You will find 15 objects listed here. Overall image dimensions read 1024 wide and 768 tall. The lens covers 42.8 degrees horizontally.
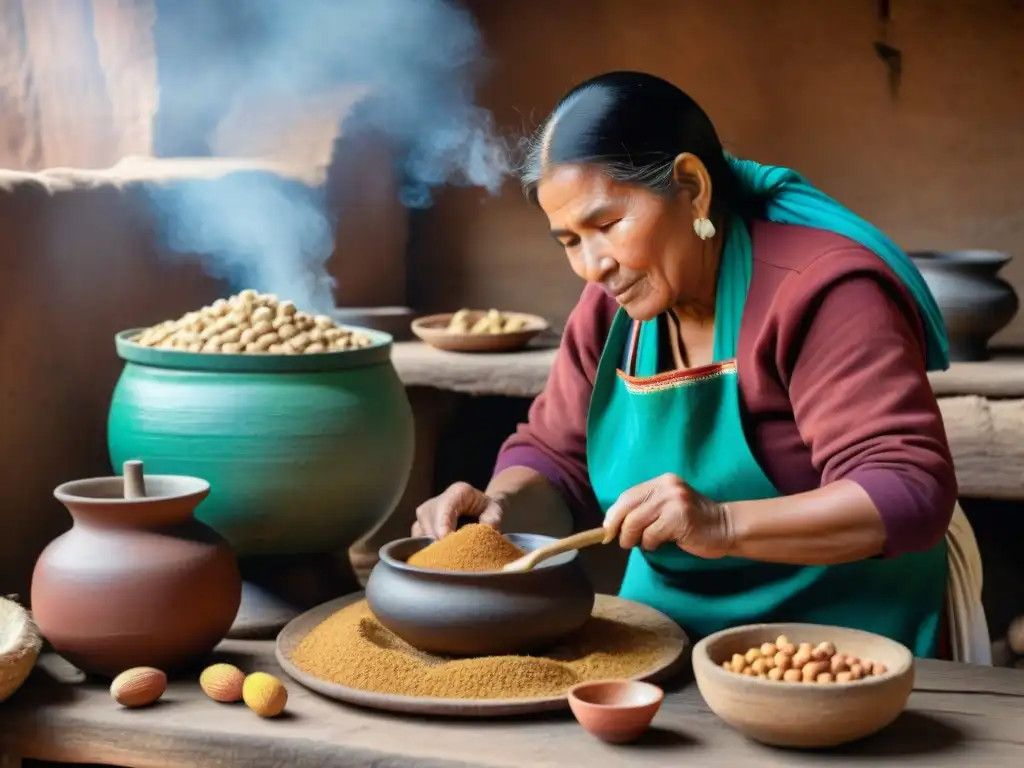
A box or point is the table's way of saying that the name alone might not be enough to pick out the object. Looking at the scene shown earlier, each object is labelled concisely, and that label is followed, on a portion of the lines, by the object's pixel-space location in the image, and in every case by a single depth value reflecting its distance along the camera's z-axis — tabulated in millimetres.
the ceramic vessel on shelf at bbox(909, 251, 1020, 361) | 3627
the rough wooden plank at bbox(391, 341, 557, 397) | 3662
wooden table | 1453
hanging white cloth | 2033
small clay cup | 1467
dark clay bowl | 1633
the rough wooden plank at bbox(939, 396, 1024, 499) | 3271
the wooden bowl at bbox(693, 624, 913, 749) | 1402
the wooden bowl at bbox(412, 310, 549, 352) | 3832
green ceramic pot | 2031
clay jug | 1689
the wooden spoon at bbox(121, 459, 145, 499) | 1763
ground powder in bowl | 1710
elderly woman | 1650
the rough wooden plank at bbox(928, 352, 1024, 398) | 3438
